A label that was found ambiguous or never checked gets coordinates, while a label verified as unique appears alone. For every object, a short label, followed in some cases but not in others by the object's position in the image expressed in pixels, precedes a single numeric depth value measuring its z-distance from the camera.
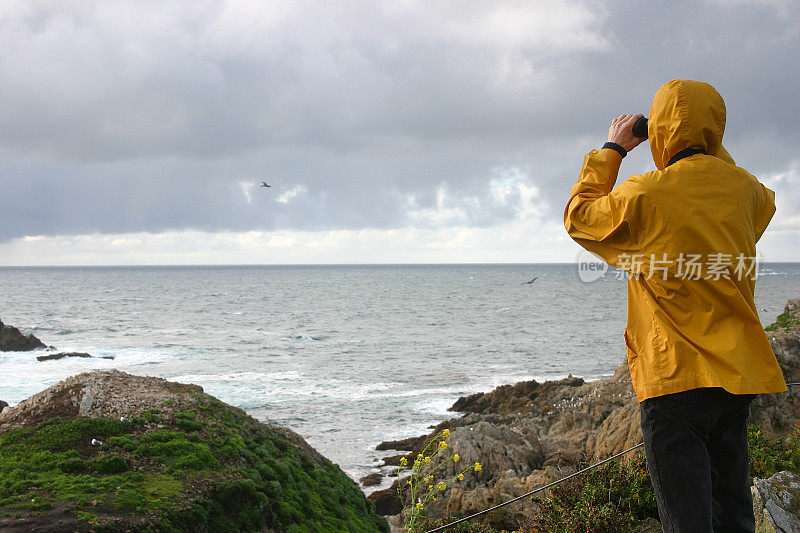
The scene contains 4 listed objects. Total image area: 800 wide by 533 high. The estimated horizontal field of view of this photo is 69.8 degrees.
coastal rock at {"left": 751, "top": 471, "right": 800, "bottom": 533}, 4.21
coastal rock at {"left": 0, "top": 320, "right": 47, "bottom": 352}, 35.34
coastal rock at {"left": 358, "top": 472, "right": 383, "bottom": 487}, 13.33
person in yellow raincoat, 2.36
